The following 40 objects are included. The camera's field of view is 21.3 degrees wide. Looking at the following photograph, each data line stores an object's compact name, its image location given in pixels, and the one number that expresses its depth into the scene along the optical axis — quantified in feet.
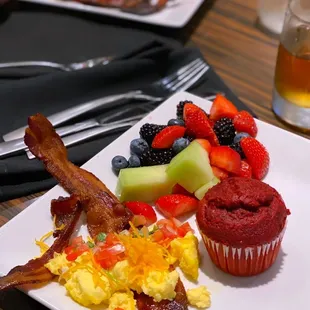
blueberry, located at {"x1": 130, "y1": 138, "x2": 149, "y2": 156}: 2.30
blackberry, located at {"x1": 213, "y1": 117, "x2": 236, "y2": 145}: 2.33
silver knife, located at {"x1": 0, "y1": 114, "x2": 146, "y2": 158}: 2.40
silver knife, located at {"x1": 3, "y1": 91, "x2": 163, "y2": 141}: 2.49
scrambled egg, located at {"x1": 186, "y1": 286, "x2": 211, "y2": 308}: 1.89
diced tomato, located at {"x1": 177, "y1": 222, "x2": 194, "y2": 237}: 2.05
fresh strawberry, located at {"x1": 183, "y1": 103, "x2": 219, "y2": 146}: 2.30
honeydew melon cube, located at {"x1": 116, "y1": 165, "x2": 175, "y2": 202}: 2.16
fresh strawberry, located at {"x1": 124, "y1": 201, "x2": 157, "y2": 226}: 2.11
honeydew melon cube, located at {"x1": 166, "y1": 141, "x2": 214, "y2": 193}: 2.14
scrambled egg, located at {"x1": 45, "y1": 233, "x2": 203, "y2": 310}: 1.86
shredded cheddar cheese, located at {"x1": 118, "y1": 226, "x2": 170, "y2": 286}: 1.88
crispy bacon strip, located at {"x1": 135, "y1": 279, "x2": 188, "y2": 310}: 1.86
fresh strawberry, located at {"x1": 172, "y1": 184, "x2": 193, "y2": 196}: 2.17
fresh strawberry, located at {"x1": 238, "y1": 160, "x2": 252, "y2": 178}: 2.22
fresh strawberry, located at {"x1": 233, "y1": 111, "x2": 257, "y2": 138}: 2.37
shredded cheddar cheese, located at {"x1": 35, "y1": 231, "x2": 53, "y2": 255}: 2.02
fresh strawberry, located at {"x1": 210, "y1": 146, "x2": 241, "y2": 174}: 2.20
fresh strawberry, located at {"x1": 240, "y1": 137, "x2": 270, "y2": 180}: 2.25
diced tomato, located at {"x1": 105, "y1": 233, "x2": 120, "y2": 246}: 1.96
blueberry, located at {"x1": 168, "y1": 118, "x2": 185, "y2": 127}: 2.36
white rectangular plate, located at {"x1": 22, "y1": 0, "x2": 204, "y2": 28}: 3.00
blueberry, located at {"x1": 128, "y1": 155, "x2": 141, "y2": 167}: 2.27
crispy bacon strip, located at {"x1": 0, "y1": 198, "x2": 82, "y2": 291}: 1.89
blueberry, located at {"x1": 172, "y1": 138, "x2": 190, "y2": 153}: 2.26
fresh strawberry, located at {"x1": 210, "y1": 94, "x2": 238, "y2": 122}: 2.41
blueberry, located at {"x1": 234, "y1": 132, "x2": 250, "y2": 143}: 2.32
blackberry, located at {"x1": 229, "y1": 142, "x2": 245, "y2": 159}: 2.30
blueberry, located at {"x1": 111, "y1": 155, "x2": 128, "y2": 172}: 2.26
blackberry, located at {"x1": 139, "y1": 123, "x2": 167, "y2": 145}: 2.32
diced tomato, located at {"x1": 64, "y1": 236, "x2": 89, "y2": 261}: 1.97
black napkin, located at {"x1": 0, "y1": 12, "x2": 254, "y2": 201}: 2.36
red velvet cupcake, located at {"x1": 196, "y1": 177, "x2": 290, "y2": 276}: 1.92
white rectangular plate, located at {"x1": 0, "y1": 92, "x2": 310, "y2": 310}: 1.93
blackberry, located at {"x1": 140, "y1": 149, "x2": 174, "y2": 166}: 2.26
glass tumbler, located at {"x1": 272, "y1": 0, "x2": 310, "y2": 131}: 2.48
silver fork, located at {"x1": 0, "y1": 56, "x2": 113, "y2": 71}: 2.82
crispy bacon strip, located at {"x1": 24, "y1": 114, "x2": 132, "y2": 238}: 2.06
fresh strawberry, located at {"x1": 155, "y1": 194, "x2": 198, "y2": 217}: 2.12
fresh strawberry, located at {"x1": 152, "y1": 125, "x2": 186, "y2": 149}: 2.29
